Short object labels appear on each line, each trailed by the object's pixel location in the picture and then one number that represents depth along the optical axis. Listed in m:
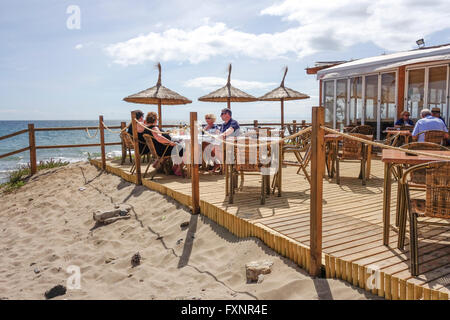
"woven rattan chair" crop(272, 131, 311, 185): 4.80
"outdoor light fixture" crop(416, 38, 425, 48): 10.95
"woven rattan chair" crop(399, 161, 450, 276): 2.27
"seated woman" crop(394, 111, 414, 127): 8.21
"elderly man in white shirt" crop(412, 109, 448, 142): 5.71
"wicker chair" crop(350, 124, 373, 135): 8.16
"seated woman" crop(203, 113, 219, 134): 6.35
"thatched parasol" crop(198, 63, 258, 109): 10.02
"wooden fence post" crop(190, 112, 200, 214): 4.34
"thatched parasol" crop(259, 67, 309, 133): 11.04
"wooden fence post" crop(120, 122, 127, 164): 8.40
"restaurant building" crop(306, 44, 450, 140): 8.27
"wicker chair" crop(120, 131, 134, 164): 7.46
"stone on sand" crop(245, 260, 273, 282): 2.88
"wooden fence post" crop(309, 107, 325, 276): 2.56
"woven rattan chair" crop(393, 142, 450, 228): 3.23
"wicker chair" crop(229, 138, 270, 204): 4.27
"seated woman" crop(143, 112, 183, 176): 6.12
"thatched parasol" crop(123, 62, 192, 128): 9.13
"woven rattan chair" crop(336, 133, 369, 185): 5.24
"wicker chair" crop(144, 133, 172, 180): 6.07
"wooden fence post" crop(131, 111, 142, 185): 6.23
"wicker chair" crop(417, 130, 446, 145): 5.25
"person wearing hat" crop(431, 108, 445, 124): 7.11
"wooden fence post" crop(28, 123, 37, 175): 8.65
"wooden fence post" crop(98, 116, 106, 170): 8.13
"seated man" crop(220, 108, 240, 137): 5.57
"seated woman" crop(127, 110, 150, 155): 6.78
